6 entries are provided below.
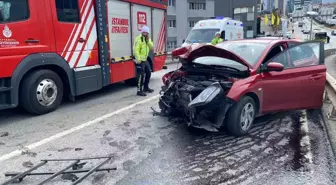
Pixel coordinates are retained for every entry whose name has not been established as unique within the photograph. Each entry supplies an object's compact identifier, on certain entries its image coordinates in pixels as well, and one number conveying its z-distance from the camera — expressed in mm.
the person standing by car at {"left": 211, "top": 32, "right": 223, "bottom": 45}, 10711
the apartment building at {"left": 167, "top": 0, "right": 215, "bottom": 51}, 40469
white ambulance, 14281
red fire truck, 5133
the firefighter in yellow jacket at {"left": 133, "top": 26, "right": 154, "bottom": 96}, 7473
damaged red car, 4355
